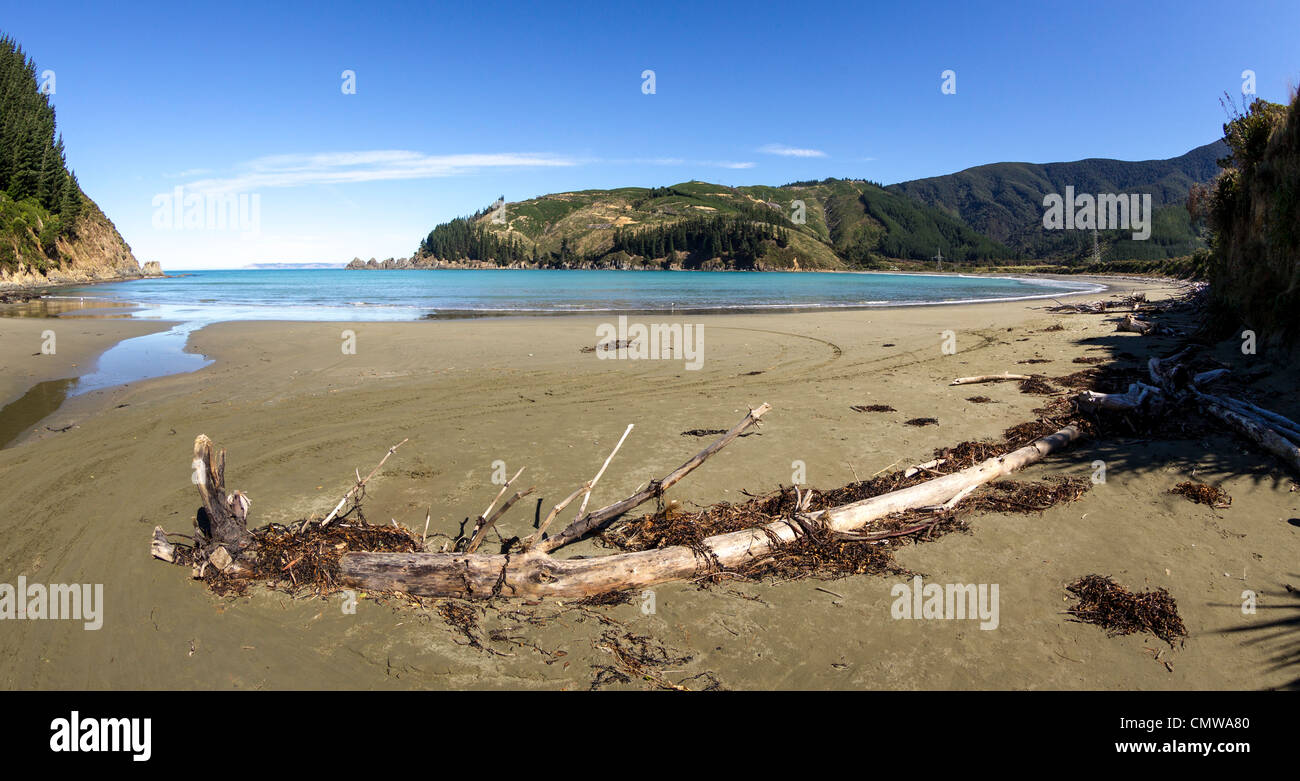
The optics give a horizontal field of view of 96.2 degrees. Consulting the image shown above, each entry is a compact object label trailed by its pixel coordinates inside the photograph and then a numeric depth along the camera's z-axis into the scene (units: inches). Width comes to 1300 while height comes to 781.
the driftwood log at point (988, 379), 492.4
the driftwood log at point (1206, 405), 280.1
